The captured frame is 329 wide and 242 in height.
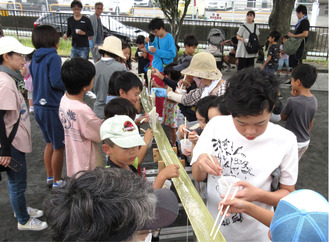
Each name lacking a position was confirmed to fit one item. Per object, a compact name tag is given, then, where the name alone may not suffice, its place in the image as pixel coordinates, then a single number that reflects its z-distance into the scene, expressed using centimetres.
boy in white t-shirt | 146
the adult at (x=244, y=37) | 835
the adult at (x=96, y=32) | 800
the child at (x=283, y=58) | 882
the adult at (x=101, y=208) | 89
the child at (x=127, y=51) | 558
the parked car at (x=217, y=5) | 1889
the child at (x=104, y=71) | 387
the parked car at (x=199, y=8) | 1781
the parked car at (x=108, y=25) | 1316
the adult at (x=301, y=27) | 814
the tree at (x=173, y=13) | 763
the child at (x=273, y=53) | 784
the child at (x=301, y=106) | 335
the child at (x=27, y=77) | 547
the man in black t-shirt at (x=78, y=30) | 747
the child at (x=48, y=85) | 336
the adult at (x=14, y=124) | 264
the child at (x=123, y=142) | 201
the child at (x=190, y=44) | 536
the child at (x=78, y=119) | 267
